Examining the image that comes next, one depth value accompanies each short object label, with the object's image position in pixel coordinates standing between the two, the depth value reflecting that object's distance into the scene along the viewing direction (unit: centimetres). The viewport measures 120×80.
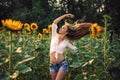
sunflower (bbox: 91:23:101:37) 365
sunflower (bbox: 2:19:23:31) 243
